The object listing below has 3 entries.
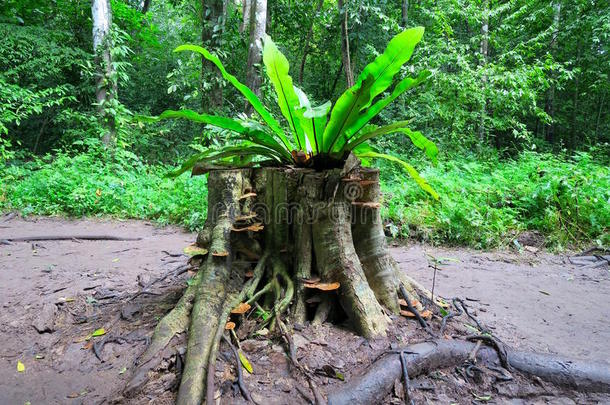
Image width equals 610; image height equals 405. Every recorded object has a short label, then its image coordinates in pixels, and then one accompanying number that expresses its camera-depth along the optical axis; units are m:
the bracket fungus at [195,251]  2.17
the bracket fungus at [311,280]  2.08
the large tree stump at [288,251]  2.00
